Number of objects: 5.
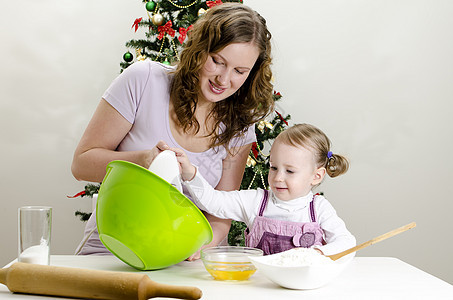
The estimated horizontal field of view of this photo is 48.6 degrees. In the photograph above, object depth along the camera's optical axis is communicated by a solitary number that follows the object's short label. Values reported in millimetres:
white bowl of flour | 948
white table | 940
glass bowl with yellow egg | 1025
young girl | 1329
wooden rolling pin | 858
